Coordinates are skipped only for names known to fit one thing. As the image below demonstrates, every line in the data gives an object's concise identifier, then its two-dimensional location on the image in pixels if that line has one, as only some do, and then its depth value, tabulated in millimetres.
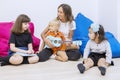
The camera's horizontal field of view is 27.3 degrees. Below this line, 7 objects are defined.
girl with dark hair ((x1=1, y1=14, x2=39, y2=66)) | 2594
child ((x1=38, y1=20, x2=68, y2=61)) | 2884
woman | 2883
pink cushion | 2893
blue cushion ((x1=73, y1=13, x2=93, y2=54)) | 3135
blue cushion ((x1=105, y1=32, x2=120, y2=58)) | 2955
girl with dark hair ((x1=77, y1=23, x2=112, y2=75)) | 2523
